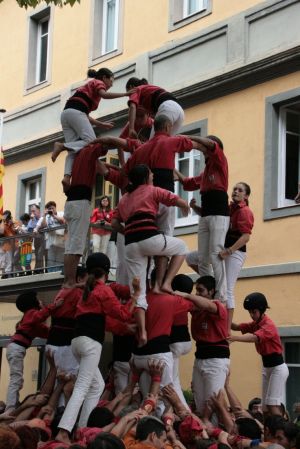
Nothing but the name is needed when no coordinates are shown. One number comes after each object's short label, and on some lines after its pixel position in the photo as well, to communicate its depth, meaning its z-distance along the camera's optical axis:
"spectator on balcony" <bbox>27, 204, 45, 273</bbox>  17.86
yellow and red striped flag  21.80
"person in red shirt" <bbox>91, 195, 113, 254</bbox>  15.88
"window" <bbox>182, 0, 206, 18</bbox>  19.78
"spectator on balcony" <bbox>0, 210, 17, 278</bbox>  18.92
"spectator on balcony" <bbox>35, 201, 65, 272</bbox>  17.17
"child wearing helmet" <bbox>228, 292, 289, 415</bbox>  11.30
